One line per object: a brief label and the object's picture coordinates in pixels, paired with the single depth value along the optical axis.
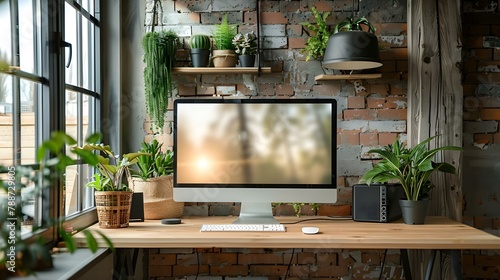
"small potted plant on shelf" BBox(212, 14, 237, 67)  2.79
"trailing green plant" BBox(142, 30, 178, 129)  2.78
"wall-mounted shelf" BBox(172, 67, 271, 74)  2.76
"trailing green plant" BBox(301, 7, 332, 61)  2.80
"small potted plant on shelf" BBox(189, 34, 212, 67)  2.79
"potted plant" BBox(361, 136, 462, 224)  2.47
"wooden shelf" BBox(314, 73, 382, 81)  2.76
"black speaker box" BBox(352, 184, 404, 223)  2.55
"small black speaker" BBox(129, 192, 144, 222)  2.56
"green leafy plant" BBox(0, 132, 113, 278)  0.77
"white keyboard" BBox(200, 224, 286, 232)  2.32
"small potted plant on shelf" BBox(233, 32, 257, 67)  2.80
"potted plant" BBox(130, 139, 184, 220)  2.66
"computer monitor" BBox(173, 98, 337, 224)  2.57
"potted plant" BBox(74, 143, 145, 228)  2.33
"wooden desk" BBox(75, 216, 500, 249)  2.12
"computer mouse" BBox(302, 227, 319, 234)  2.24
